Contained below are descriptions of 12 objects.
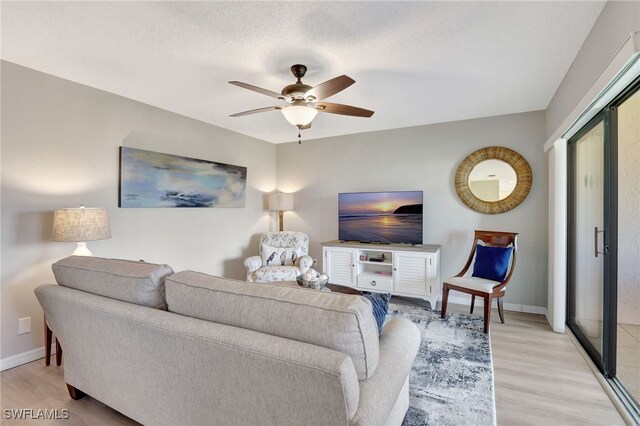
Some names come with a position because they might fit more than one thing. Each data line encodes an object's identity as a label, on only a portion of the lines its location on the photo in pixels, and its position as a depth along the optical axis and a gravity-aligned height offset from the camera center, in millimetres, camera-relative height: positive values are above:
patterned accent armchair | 3783 -589
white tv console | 3646 -666
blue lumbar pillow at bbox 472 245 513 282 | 3168 -474
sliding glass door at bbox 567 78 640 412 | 1949 -156
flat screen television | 4008 +4
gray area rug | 1768 -1131
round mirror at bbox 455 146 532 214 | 3582 +479
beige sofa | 995 -527
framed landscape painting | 3146 +400
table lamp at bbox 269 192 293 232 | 4742 +228
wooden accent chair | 2920 -656
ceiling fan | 2175 +913
